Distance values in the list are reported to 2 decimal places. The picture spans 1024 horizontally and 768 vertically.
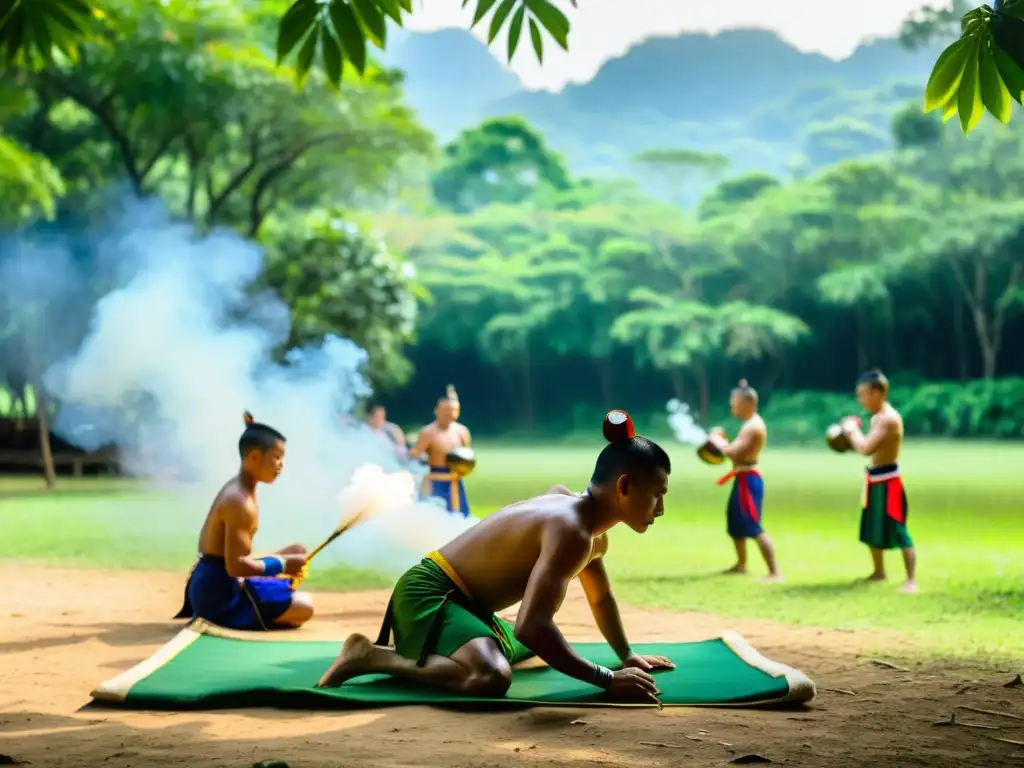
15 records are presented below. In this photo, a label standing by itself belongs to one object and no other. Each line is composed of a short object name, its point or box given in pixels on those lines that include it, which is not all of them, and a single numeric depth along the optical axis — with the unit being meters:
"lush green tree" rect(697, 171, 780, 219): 42.01
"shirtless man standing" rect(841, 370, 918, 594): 8.37
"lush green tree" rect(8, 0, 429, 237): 23.17
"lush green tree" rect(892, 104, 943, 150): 38.06
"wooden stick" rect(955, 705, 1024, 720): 4.49
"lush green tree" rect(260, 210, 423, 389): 23.84
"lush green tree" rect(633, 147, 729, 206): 56.22
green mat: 4.69
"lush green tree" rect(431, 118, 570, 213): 49.75
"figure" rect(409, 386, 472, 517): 10.13
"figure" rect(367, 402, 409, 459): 12.48
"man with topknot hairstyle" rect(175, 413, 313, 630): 6.32
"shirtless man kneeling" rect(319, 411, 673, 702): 4.57
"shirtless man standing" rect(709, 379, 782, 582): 8.91
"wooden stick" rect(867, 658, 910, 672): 5.55
